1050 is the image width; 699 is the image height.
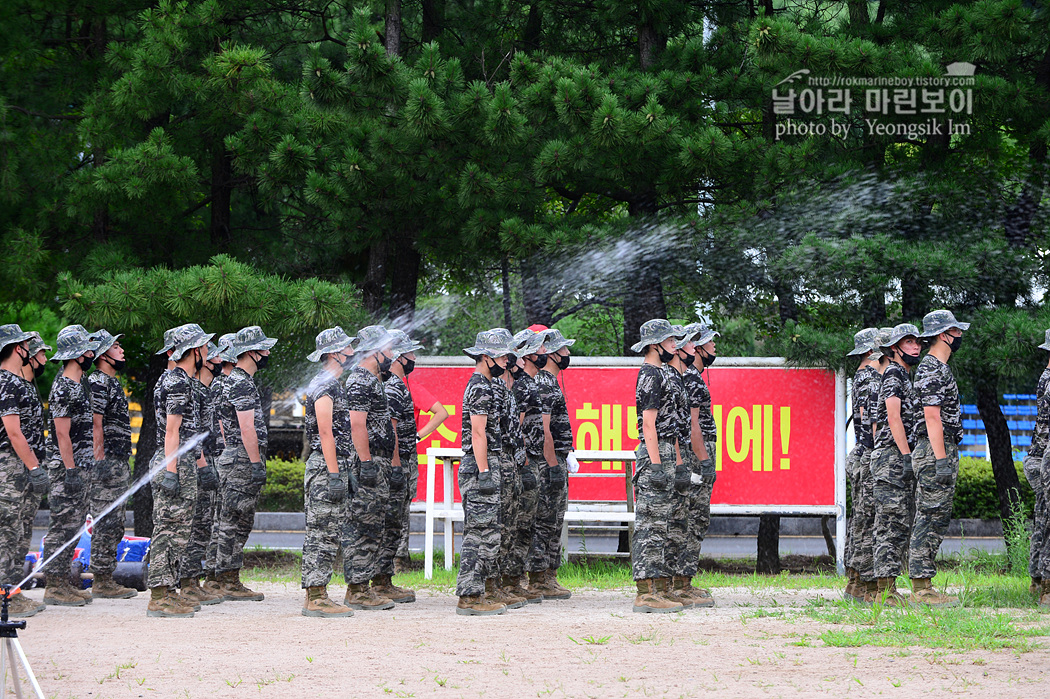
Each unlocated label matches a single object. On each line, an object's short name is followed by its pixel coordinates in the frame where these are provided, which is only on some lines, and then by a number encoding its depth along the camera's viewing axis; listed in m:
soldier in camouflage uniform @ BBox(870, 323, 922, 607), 17.02
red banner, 24.25
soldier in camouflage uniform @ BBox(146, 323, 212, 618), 16.94
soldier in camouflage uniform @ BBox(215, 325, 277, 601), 19.53
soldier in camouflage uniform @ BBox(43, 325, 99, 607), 18.48
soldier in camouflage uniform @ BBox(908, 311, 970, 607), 16.70
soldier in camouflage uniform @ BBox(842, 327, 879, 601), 17.95
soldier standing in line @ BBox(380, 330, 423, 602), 18.72
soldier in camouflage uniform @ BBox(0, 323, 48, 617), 17.22
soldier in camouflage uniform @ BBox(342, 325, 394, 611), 17.17
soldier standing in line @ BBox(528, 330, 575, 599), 19.55
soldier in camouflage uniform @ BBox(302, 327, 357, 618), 16.72
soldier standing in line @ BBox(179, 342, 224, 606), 18.05
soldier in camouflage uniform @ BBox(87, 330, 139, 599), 19.37
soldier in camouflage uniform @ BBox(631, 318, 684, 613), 16.87
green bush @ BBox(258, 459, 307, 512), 43.62
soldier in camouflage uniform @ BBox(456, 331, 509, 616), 16.94
